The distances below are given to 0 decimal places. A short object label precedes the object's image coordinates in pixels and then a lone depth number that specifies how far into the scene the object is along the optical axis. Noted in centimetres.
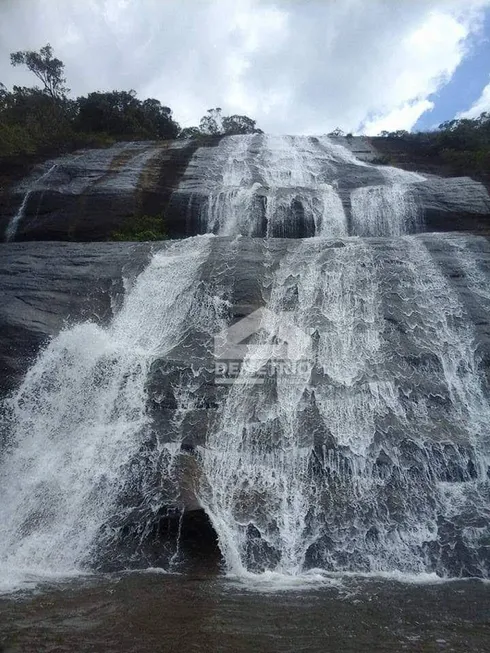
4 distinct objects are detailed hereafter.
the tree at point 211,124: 3828
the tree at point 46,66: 3497
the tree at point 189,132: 3272
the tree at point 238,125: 3856
